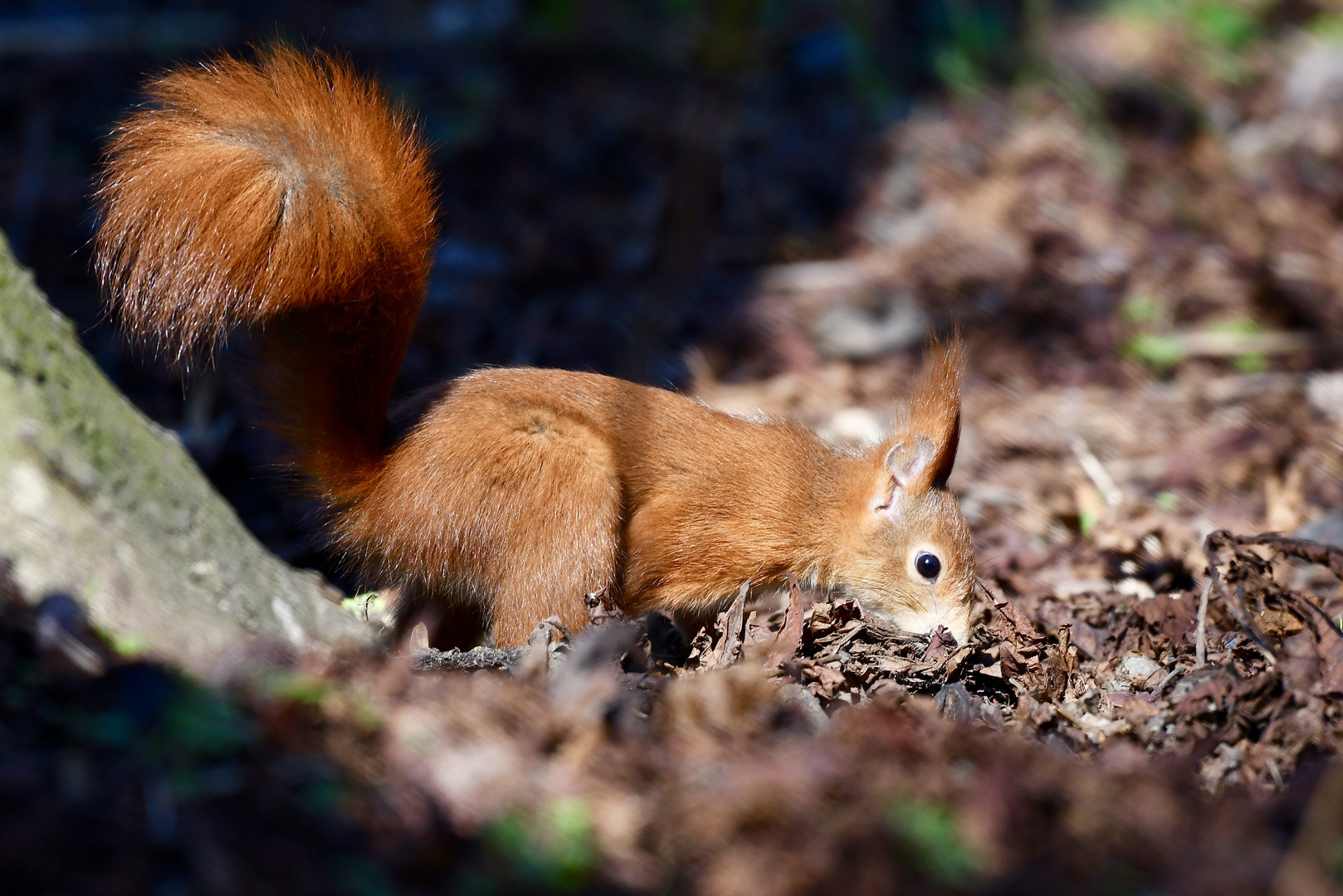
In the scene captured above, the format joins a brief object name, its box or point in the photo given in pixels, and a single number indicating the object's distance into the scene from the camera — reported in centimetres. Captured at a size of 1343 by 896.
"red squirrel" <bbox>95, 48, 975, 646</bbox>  548
